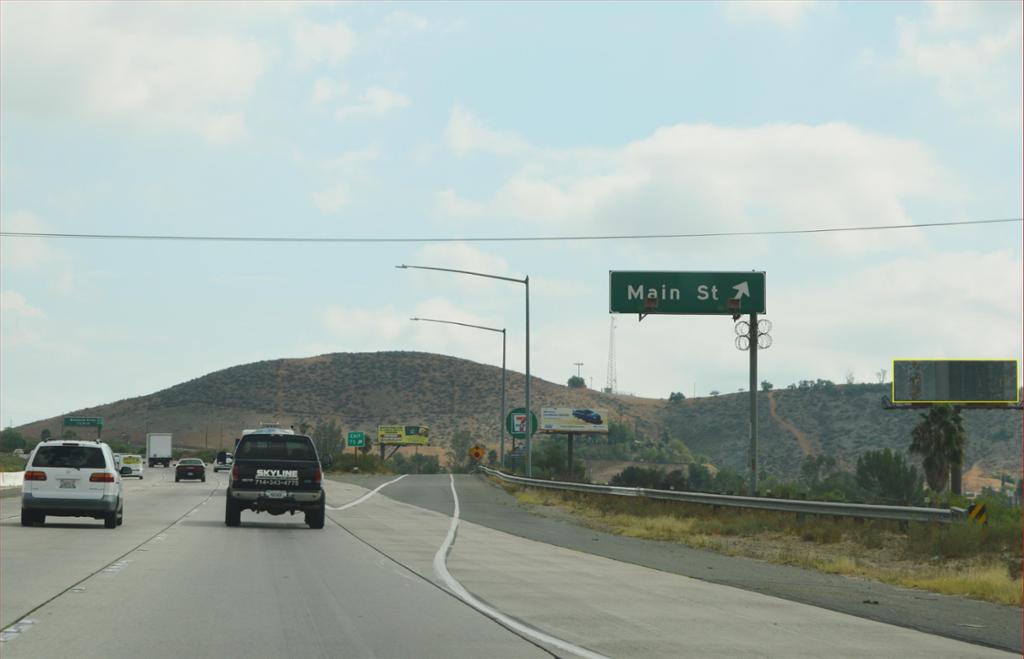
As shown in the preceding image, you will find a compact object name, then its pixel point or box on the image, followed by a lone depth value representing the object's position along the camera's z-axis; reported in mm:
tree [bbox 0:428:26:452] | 180000
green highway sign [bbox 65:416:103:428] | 178875
